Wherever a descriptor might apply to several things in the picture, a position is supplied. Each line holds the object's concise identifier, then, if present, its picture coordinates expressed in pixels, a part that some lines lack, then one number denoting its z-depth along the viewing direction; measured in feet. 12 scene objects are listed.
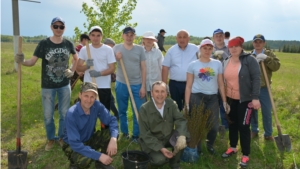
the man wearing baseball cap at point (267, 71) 16.74
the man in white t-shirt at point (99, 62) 15.74
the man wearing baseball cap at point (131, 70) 16.44
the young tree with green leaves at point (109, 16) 38.19
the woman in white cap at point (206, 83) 14.62
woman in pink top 13.89
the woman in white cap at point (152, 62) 17.52
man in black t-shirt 15.20
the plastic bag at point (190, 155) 14.71
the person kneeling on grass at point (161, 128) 13.23
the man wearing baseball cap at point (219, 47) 18.86
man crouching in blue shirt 12.28
